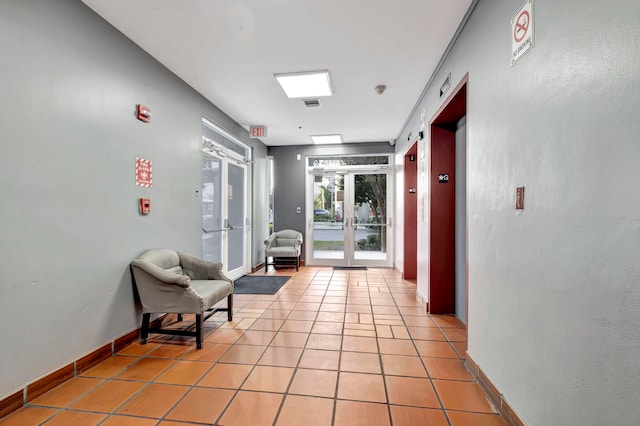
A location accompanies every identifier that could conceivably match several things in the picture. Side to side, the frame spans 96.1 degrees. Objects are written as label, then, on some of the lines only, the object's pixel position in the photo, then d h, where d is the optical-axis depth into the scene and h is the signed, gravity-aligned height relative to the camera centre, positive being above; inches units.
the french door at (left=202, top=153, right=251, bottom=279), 165.9 -1.9
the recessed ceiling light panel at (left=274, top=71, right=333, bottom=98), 127.7 +60.0
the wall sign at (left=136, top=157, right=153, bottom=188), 106.2 +14.8
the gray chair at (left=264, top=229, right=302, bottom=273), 228.2 -30.2
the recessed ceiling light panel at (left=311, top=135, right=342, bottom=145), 229.5 +59.3
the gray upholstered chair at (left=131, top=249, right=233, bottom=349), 99.5 -29.4
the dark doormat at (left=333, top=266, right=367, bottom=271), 237.9 -48.5
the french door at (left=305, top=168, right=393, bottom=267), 246.4 -4.9
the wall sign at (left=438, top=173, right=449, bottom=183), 128.5 +14.3
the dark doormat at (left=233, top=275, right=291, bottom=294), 172.1 -47.8
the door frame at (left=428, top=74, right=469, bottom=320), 128.2 +2.3
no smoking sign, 57.1 +37.2
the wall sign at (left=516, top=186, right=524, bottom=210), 60.1 +2.5
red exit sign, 203.8 +56.8
